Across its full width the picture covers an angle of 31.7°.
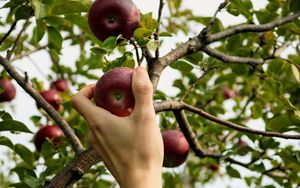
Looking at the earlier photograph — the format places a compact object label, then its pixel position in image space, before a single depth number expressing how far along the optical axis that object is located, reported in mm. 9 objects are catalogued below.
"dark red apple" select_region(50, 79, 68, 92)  2462
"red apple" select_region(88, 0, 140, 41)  1249
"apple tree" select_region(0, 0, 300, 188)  1232
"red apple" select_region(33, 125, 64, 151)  2066
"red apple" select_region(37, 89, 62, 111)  2133
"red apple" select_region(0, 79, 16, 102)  2213
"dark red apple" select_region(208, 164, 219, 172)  2908
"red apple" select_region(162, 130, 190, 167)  1917
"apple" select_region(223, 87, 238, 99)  3229
